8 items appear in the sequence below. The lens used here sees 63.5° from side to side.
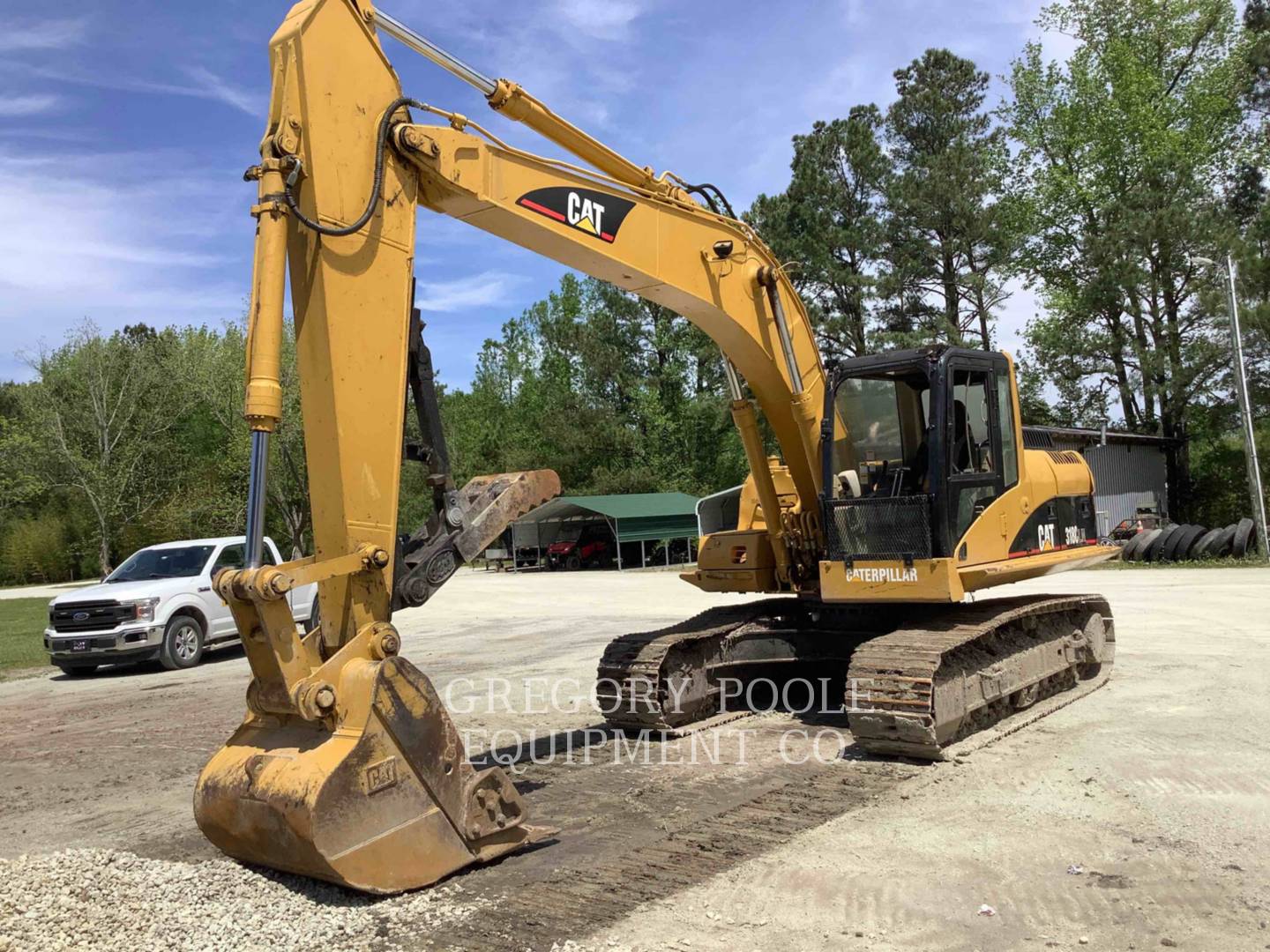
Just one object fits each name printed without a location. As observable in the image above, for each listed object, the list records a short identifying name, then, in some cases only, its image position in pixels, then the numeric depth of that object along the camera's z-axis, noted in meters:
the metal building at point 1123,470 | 32.22
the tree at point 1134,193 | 33.44
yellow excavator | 4.73
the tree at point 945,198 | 37.16
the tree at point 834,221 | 39.19
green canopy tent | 37.94
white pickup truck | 14.66
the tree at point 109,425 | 44.78
